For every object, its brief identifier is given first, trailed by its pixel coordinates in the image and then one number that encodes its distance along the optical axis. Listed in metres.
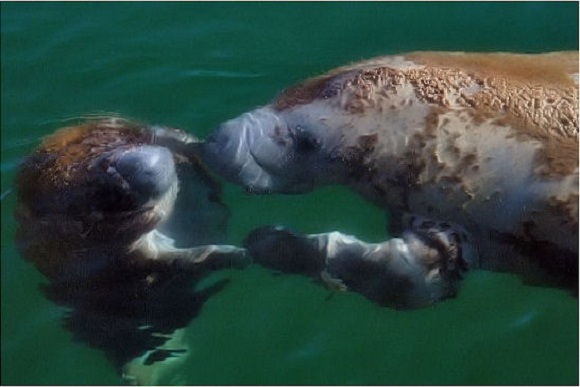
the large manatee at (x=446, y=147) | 5.10
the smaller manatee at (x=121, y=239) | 5.21
